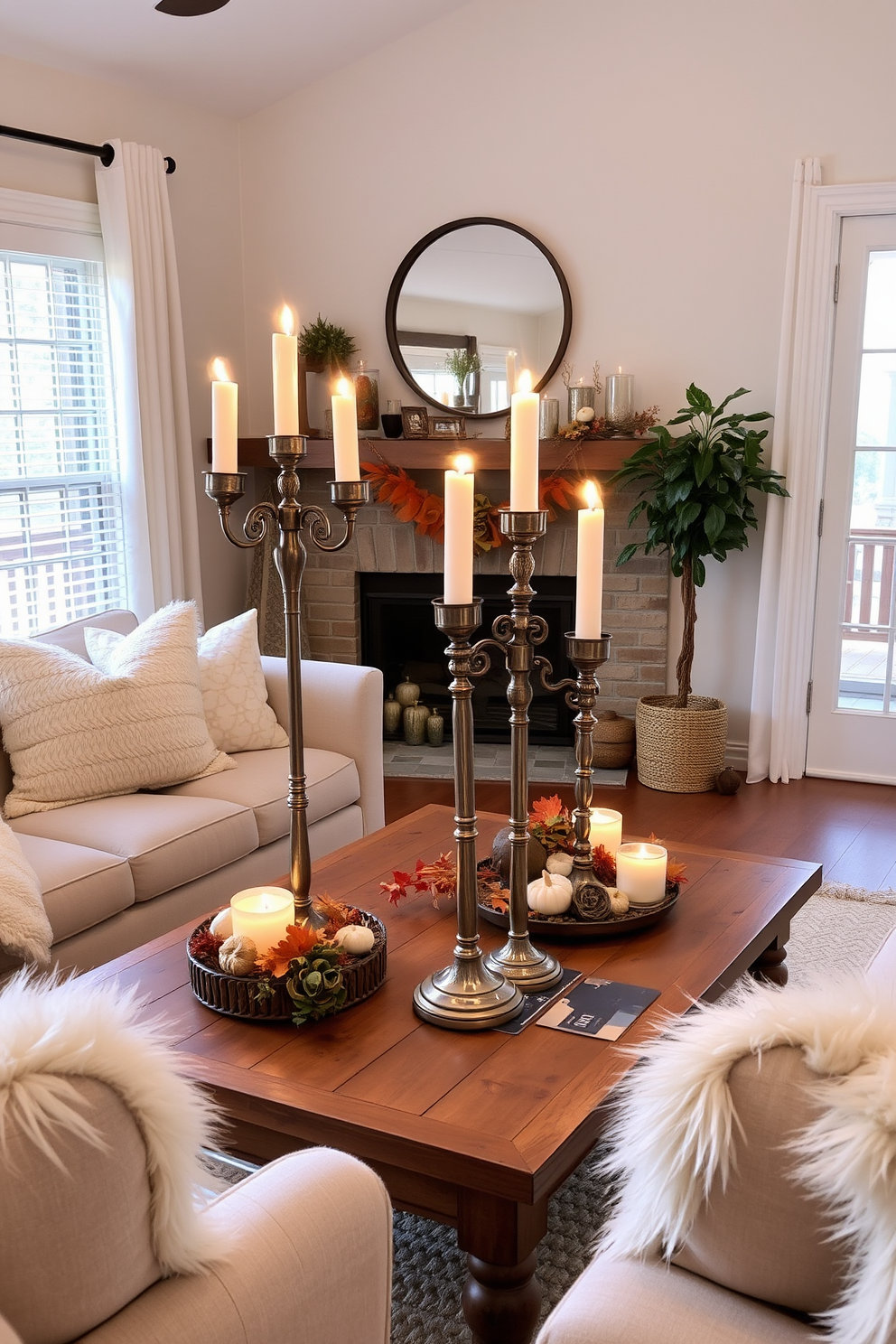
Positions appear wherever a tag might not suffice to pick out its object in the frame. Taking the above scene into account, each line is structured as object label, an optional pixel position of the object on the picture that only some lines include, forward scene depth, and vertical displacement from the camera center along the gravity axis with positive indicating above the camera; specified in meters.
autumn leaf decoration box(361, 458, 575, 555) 4.80 -0.24
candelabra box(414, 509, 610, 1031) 1.57 -0.47
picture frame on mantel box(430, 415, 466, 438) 4.84 +0.07
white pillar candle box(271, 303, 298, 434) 1.74 +0.09
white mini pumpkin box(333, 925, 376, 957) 1.85 -0.76
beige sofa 2.55 -0.90
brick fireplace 4.79 -0.56
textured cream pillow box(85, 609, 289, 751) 3.30 -0.67
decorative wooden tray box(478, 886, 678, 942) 2.03 -0.81
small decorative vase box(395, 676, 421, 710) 5.31 -1.10
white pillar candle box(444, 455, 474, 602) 1.49 -0.11
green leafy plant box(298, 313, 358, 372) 4.99 +0.42
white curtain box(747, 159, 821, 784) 4.34 -0.65
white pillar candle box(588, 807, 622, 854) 2.24 -0.72
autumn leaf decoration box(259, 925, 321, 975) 1.79 -0.75
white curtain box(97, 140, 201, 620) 4.38 +0.24
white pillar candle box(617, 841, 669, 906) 2.09 -0.75
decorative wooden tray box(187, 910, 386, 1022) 1.78 -0.82
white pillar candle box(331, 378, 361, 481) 1.78 +0.01
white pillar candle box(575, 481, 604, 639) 1.75 -0.19
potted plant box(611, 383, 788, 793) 4.23 -0.26
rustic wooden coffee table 1.45 -0.85
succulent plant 1.75 -0.79
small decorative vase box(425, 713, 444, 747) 5.24 -1.24
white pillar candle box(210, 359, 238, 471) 1.79 +0.03
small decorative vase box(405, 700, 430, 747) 5.23 -1.21
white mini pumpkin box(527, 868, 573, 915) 2.04 -0.76
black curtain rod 3.92 +1.02
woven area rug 1.75 -1.27
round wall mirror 4.75 +0.53
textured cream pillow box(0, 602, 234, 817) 2.88 -0.68
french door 4.30 -0.33
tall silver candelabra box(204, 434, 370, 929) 1.76 -0.14
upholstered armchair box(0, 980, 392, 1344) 0.83 -0.58
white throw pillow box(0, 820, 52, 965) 2.22 -0.88
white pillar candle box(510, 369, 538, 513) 1.56 +0.00
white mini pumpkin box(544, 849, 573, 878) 2.12 -0.74
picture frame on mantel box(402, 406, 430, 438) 4.81 +0.10
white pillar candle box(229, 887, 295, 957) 1.83 -0.72
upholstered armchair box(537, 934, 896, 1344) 0.84 -0.54
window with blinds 4.18 -0.02
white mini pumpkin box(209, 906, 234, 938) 1.91 -0.76
